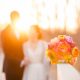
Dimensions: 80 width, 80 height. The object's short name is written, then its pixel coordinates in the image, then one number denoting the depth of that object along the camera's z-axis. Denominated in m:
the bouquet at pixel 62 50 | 2.39
